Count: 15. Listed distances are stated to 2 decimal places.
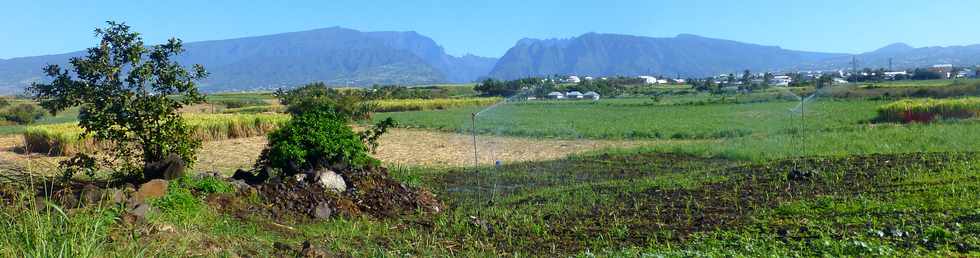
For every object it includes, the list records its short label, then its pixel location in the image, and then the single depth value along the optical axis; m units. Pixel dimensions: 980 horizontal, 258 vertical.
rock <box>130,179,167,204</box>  8.31
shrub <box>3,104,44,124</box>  45.31
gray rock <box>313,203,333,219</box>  9.11
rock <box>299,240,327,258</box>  5.82
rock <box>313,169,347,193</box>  10.33
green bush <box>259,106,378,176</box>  10.90
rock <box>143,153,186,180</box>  9.65
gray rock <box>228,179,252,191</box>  9.87
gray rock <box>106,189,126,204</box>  7.33
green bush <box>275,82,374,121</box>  37.11
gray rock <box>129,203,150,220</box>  7.06
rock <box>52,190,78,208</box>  7.17
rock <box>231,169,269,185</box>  11.08
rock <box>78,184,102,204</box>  7.54
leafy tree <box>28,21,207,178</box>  10.48
